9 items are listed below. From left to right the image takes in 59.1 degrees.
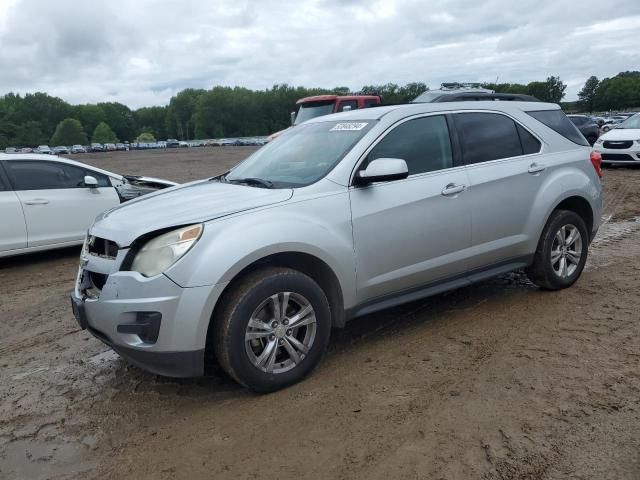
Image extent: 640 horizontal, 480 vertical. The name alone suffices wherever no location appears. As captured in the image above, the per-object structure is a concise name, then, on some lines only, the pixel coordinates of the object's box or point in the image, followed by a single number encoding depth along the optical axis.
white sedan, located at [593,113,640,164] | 15.06
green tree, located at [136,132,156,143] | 132.75
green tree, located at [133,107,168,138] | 163.75
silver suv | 3.29
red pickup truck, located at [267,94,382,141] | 14.53
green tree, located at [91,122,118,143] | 144.25
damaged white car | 7.02
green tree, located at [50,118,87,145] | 127.62
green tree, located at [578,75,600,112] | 130.00
